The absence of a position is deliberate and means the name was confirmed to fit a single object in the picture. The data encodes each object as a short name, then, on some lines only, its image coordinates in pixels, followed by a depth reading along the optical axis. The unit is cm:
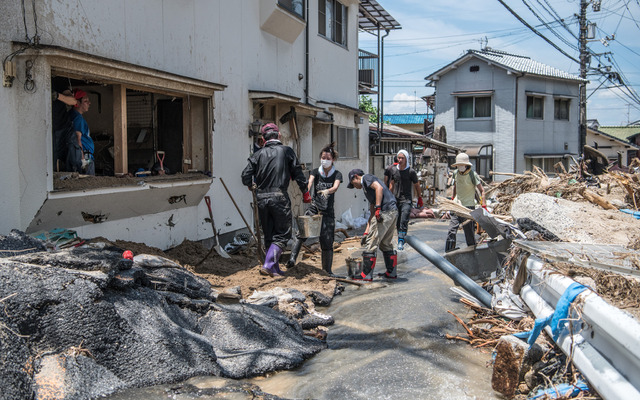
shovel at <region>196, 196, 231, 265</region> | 891
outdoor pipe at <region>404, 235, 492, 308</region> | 608
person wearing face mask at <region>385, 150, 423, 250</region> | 1074
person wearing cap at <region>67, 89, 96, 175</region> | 664
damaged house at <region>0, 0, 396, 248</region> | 560
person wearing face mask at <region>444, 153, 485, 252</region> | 902
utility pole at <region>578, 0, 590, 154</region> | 2491
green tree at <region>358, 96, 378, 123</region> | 3416
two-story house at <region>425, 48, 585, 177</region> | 2997
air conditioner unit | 1952
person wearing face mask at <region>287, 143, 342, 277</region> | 826
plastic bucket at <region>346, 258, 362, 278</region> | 793
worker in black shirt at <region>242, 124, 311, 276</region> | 750
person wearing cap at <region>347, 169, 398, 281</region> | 789
